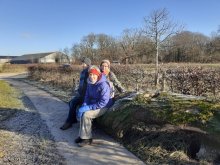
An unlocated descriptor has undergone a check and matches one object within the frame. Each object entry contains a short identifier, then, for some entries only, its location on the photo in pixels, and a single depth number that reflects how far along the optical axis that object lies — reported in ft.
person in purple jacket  10.86
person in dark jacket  13.37
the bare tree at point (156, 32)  35.86
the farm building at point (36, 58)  197.17
